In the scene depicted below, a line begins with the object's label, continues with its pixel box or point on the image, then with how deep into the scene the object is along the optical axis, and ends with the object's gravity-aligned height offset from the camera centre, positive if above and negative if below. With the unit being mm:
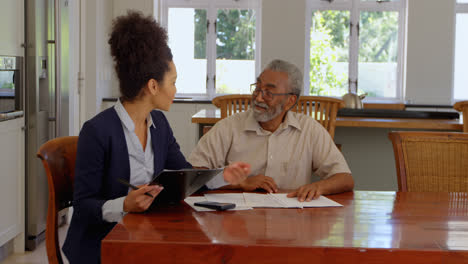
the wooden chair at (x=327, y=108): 3160 -145
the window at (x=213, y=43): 7035 +462
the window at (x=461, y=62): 6980 +262
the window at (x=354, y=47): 6996 +435
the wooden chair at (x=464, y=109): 3234 -148
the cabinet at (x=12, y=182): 3244 -601
